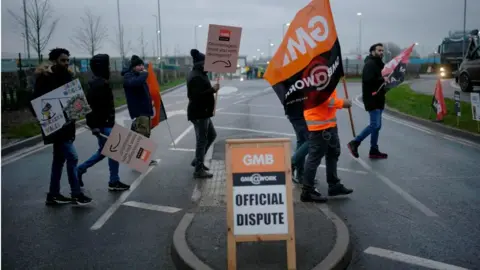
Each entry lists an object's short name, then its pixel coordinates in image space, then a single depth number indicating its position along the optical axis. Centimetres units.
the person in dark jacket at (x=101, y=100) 725
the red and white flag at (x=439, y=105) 1421
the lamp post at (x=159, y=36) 4320
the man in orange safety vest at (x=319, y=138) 634
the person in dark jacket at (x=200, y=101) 805
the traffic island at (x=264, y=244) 458
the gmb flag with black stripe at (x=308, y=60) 566
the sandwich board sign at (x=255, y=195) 436
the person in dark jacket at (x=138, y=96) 792
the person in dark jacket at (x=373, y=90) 926
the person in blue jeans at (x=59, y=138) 660
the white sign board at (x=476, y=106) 1191
